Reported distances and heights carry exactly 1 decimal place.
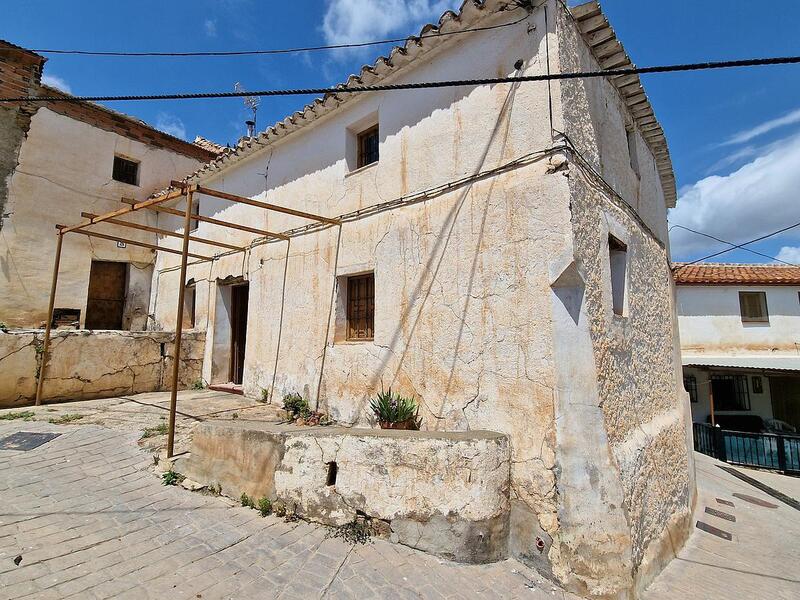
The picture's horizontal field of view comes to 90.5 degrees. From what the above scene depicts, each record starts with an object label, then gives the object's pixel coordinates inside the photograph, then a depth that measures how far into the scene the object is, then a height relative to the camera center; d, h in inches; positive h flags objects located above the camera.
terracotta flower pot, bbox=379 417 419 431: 181.3 -35.0
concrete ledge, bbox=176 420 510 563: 139.0 -49.6
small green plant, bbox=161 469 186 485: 171.2 -57.7
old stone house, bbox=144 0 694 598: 144.9 +33.9
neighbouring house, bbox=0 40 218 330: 354.0 +146.2
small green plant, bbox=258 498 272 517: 155.6 -62.8
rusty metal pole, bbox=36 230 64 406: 265.6 -10.2
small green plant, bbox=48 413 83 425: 226.7 -43.7
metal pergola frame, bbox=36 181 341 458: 181.0 +71.6
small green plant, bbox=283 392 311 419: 240.7 -36.5
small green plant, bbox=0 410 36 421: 232.1 -43.1
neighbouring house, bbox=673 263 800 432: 533.0 +17.1
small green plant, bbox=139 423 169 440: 211.0 -46.4
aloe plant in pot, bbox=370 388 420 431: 182.1 -30.1
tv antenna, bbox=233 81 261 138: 534.9 +301.7
